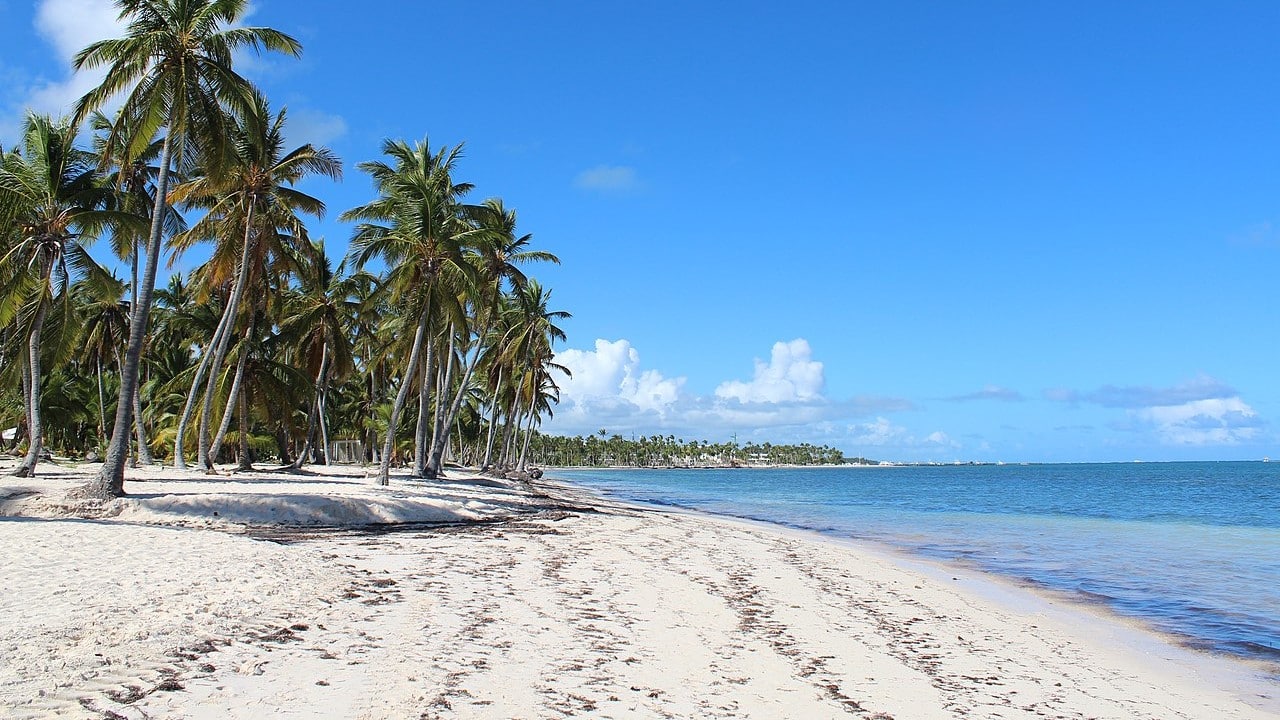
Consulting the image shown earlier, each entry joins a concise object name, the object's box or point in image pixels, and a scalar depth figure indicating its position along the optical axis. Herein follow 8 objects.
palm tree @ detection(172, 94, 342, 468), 22.72
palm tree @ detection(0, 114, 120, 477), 19.00
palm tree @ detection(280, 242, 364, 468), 32.69
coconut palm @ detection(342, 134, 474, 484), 23.55
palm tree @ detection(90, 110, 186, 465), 22.75
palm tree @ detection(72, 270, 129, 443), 33.66
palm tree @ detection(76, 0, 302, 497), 15.91
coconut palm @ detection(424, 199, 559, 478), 28.36
